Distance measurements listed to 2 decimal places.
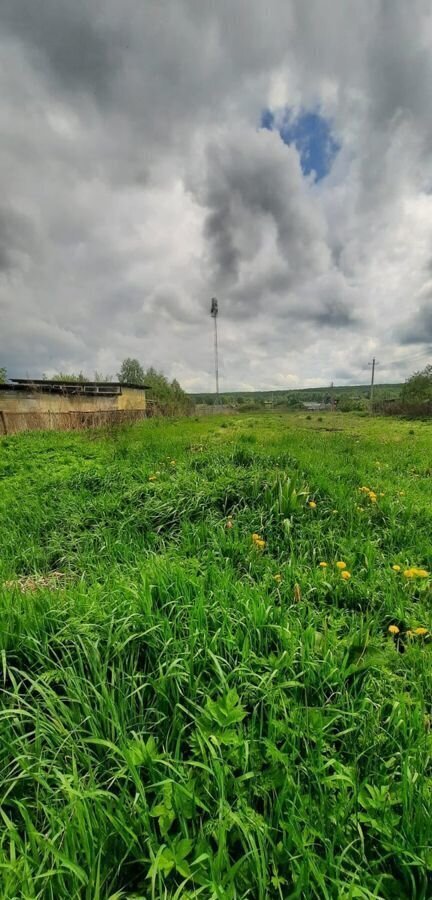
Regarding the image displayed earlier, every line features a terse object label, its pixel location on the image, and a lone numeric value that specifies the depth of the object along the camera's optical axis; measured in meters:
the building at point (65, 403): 14.91
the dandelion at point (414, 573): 2.20
